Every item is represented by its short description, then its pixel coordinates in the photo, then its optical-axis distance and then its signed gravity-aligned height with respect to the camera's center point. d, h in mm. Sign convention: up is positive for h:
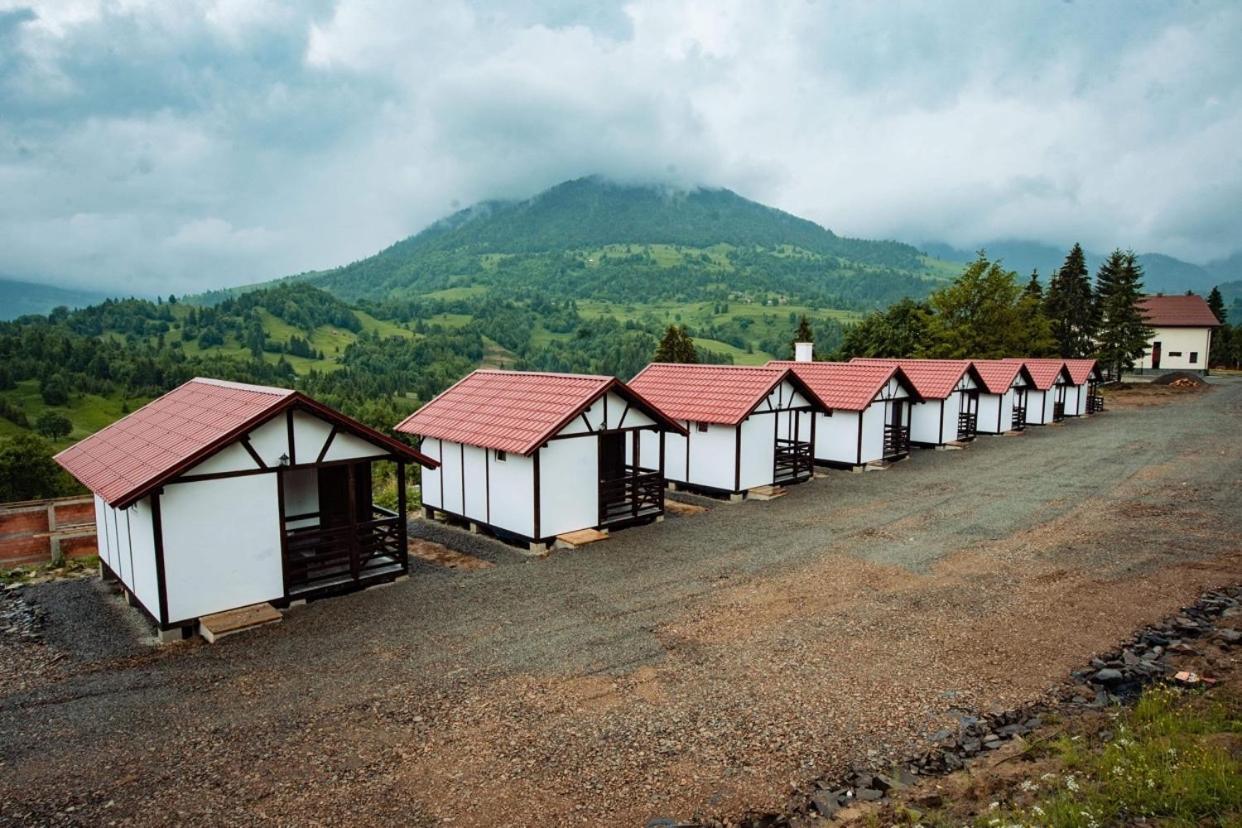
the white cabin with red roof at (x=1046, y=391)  34656 -1989
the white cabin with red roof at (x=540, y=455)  14688 -2202
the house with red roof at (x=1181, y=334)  63412 +1208
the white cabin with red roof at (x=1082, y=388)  37906 -2041
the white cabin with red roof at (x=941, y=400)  27766 -1942
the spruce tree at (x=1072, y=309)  52312 +2769
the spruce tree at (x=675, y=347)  45750 +87
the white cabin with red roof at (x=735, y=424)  19234 -2010
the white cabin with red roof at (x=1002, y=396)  31359 -2009
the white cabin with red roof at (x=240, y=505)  10352 -2340
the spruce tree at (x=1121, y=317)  52094 +2193
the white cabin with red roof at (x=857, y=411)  23422 -1984
